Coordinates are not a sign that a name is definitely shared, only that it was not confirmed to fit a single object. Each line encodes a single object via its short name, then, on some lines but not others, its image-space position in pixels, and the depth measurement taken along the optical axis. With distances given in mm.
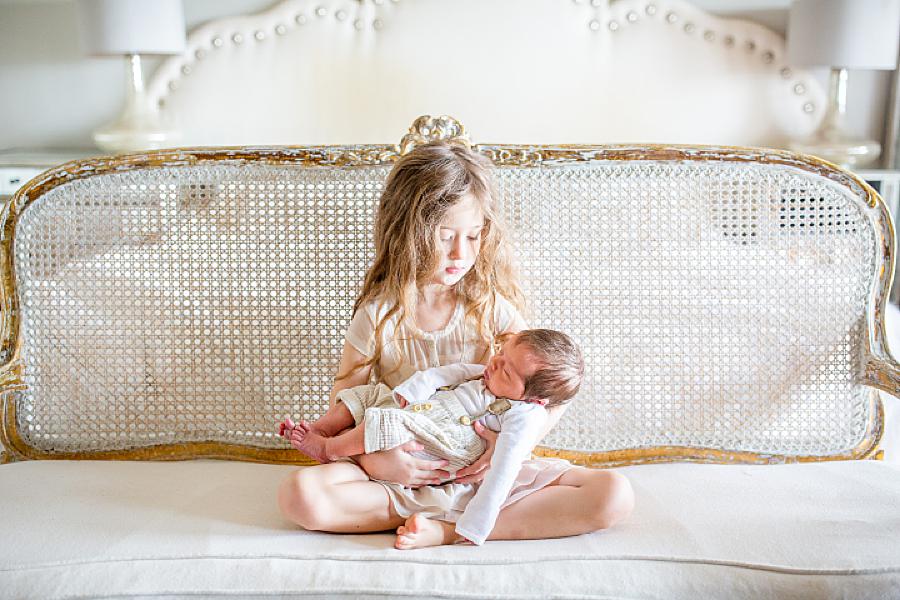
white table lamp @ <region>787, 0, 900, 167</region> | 3113
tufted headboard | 3334
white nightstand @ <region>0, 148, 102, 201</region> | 3137
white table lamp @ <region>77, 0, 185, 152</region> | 3119
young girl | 1357
